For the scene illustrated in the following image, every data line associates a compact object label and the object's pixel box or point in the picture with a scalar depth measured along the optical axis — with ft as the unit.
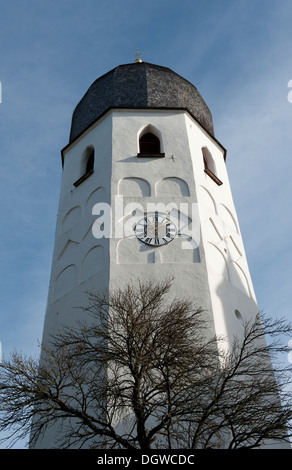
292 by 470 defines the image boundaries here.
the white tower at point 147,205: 48.42
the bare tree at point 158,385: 30.22
